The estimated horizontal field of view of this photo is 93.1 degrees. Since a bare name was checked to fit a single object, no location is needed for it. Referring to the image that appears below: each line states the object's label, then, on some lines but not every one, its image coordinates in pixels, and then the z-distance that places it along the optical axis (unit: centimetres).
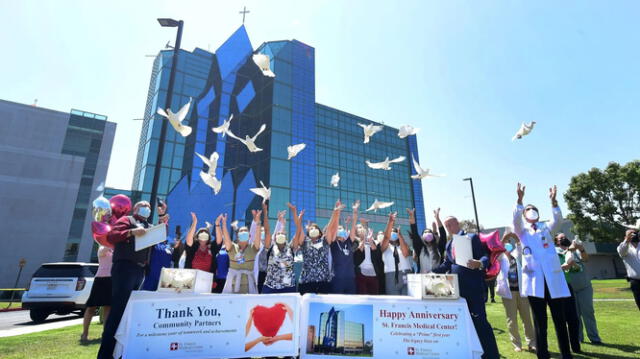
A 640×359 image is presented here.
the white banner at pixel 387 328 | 369
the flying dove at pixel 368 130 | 812
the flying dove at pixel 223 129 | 815
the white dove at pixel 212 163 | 719
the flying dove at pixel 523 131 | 639
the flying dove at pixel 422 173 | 740
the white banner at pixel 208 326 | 374
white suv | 886
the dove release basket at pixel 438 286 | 383
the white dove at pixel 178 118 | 585
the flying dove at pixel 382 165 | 869
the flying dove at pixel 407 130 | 774
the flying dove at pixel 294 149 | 782
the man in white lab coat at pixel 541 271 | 393
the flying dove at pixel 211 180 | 708
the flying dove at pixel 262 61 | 663
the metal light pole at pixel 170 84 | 702
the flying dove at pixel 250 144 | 813
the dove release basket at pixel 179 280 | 392
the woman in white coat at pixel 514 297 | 505
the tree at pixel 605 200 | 2294
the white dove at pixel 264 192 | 711
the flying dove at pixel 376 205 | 755
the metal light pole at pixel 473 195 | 2284
